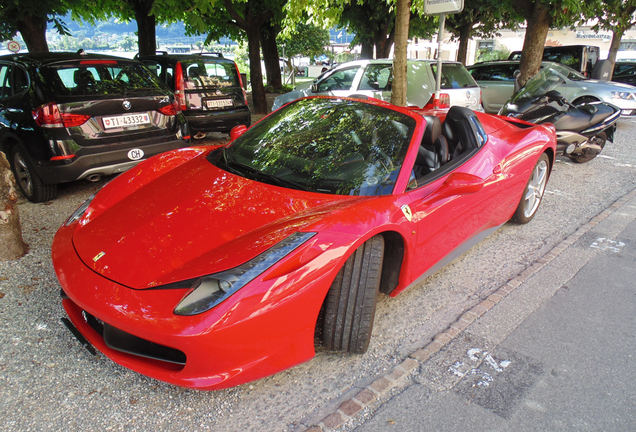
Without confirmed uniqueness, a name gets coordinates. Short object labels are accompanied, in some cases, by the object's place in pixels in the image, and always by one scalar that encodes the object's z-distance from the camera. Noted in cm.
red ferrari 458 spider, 192
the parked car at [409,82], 809
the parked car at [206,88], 757
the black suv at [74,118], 448
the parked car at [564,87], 1015
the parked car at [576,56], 1303
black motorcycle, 606
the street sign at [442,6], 587
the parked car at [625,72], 1516
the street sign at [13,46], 1047
